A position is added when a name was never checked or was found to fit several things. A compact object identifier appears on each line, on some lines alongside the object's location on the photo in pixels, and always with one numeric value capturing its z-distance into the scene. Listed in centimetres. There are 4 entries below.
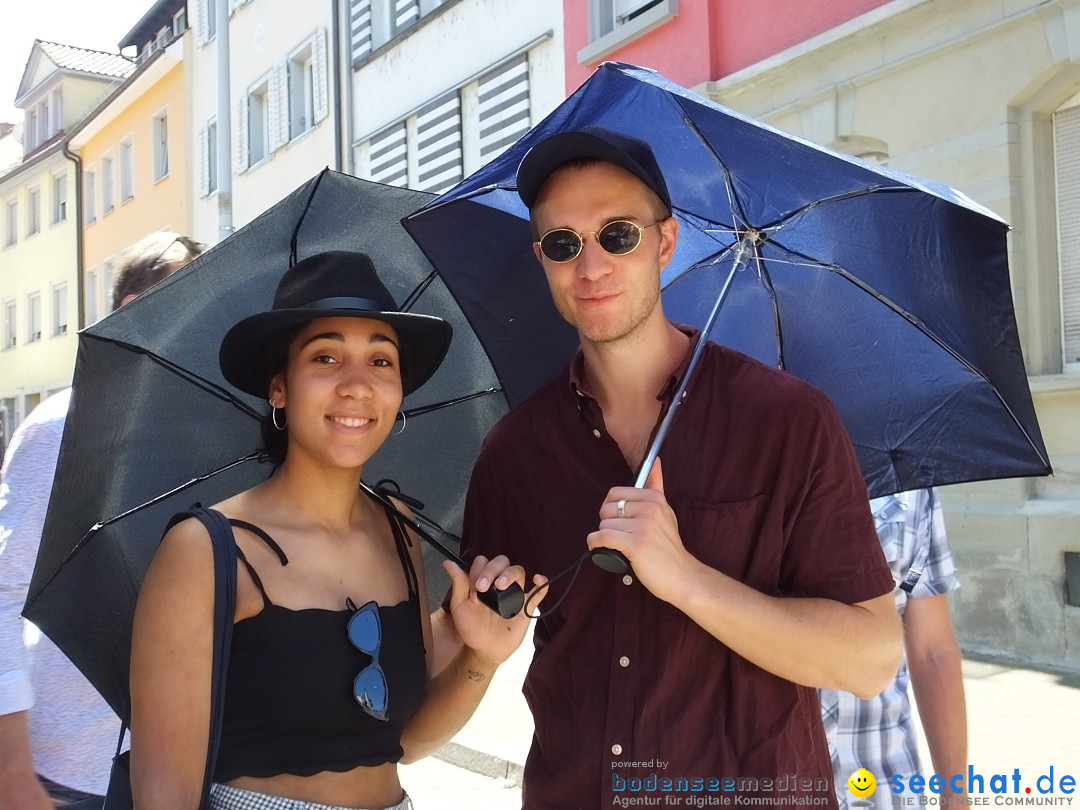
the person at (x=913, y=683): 279
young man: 202
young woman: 202
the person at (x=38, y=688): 260
